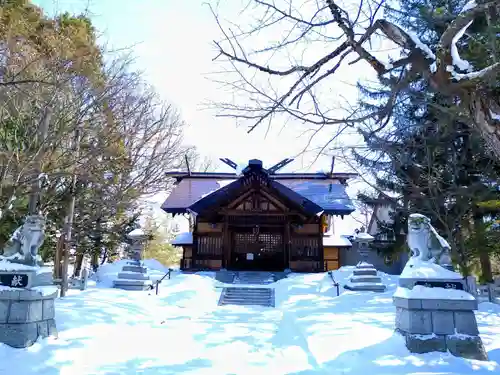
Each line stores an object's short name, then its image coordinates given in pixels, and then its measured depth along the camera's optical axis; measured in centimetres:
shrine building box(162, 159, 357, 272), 2064
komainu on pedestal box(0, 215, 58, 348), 648
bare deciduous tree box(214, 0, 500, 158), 443
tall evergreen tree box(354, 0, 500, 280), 1205
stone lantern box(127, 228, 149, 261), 1520
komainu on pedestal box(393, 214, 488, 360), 636
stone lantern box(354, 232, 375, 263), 1584
